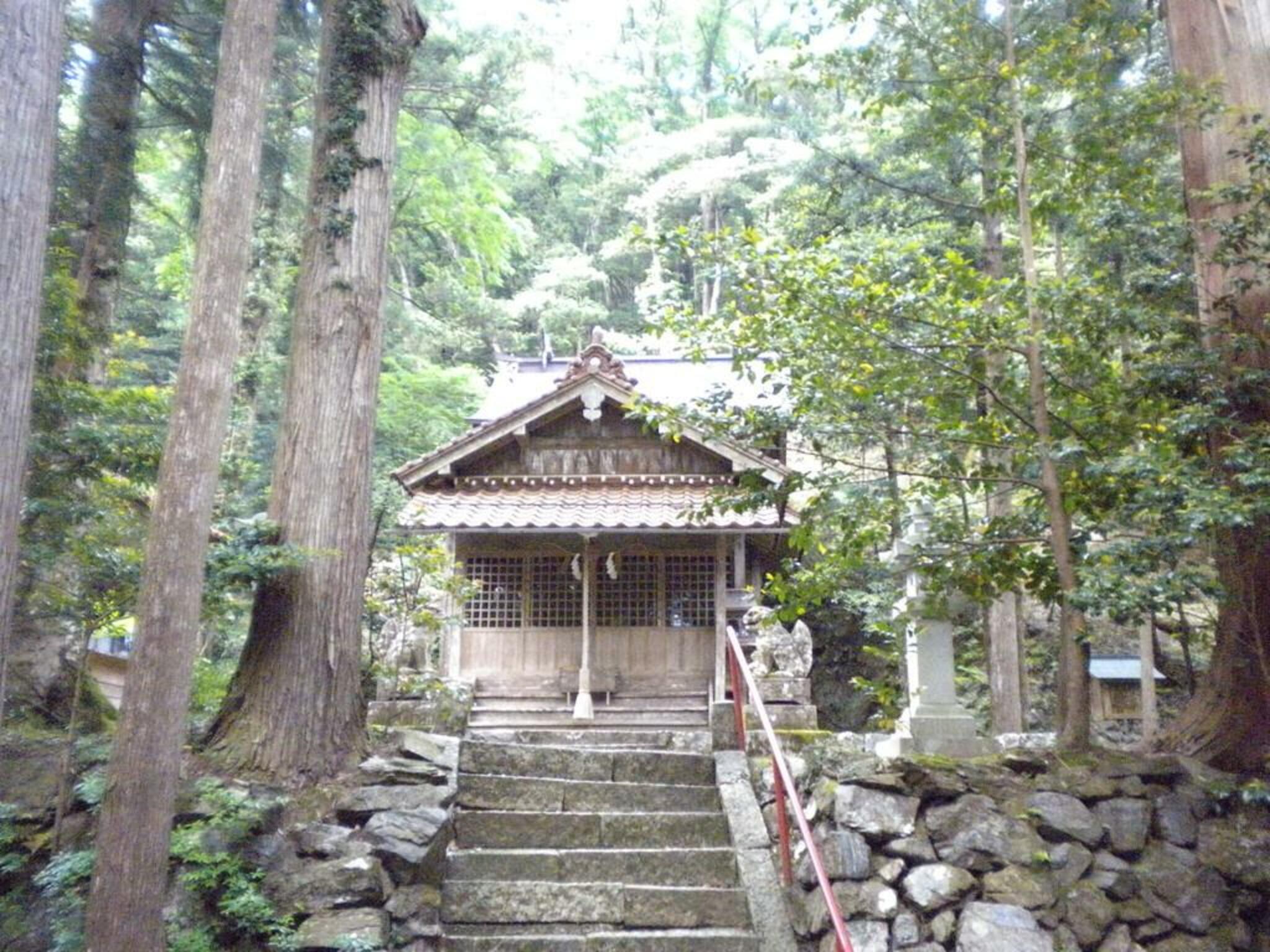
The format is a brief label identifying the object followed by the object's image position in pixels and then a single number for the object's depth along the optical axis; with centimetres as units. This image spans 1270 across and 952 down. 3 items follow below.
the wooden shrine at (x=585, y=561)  1154
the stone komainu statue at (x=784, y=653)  871
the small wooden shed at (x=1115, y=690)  1285
